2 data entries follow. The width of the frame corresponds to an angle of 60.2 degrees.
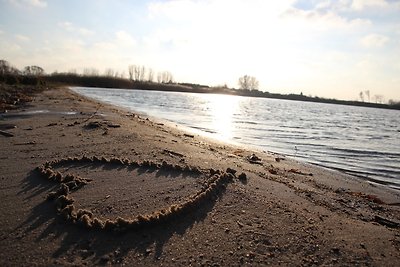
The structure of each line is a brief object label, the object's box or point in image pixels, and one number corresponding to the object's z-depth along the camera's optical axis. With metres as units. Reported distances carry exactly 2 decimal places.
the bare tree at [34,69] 140.62
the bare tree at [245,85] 158.09
